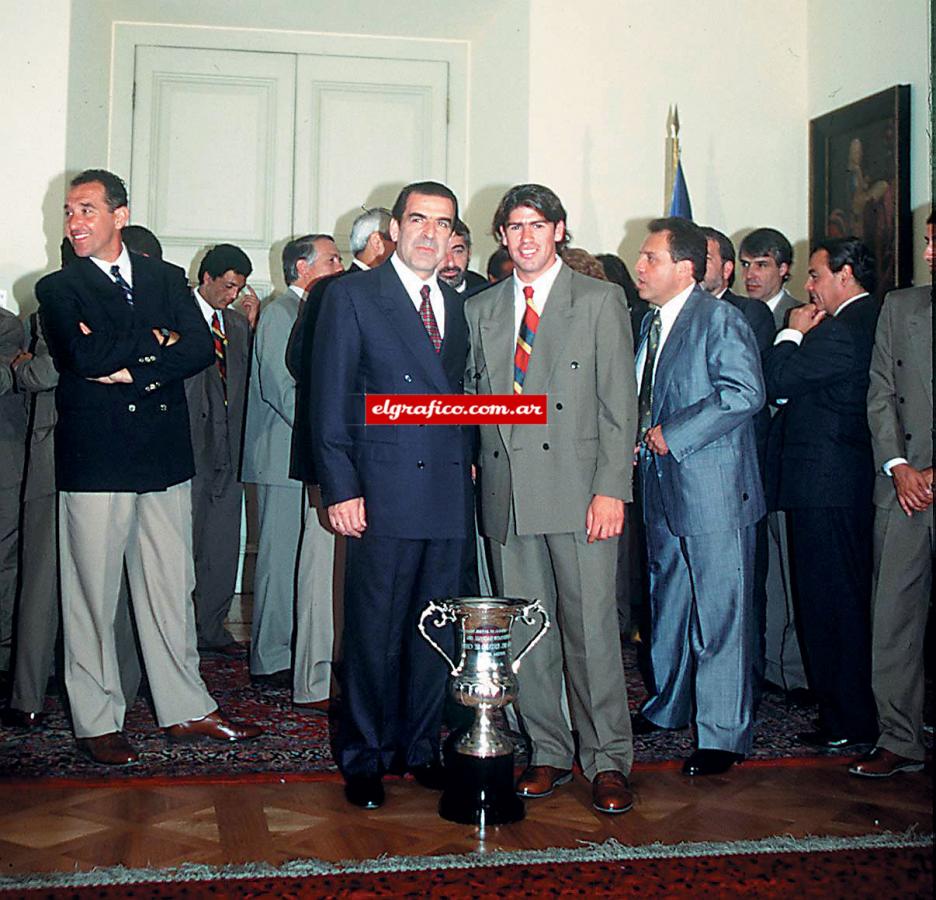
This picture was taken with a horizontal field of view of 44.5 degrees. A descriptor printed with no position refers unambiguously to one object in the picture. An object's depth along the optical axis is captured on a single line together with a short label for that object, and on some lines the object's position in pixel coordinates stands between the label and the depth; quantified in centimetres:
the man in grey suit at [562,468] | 282
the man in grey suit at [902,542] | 307
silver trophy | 266
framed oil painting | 507
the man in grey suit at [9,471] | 383
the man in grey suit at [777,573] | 395
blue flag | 539
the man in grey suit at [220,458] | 449
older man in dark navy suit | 280
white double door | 616
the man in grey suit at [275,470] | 396
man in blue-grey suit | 309
